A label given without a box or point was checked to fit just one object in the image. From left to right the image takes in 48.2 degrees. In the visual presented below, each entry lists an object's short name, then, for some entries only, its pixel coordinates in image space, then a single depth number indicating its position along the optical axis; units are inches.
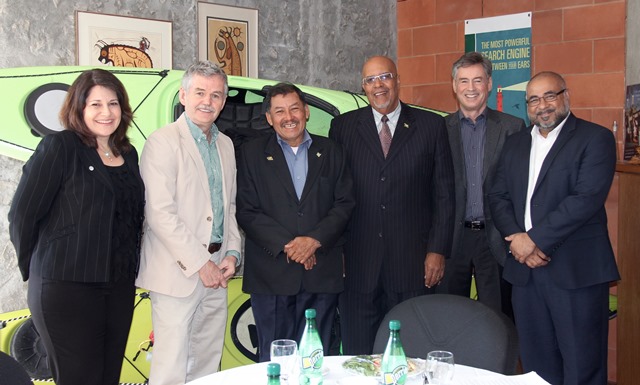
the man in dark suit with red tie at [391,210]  118.1
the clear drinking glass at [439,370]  67.6
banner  181.9
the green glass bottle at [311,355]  68.6
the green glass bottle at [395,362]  67.6
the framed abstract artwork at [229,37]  169.8
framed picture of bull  146.9
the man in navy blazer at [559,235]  112.2
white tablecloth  71.4
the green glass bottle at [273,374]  59.6
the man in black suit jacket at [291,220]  114.1
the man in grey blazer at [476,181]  124.6
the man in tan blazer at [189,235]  105.5
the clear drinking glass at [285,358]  69.9
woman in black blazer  93.4
